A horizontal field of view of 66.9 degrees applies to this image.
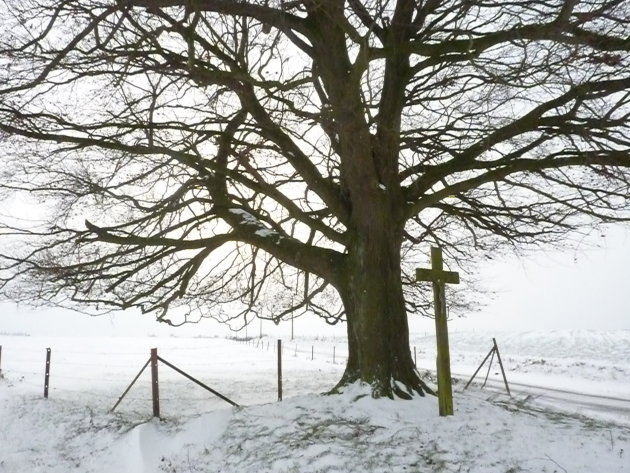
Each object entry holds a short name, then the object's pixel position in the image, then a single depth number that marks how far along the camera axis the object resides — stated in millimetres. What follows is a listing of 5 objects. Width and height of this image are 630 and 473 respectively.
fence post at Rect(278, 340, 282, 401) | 9255
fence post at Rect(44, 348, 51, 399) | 9992
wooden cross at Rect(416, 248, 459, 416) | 5609
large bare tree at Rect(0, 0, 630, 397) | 5449
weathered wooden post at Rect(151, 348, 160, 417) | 7348
